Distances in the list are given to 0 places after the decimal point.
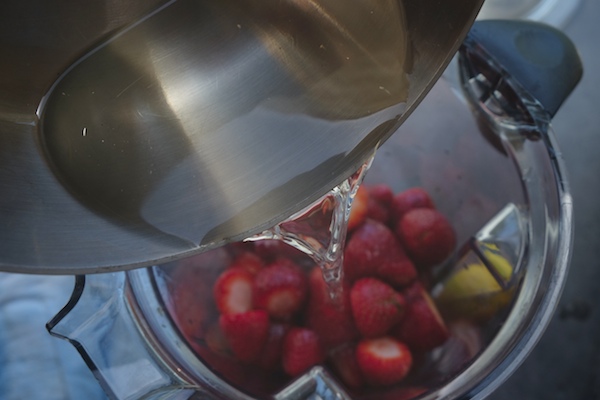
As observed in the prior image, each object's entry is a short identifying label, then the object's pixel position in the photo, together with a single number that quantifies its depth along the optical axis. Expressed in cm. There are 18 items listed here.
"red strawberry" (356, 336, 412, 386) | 59
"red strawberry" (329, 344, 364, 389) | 60
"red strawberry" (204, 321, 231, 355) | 59
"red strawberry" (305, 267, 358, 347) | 61
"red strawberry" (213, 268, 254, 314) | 61
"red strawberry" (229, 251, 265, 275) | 64
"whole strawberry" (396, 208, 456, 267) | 64
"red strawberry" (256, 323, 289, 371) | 60
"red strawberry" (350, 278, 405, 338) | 61
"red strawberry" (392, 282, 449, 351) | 61
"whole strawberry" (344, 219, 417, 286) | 63
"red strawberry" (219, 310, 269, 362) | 60
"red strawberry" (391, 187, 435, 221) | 67
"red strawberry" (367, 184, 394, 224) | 66
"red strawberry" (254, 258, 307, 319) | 62
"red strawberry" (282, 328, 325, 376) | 59
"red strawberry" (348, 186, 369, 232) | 65
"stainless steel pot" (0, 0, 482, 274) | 39
